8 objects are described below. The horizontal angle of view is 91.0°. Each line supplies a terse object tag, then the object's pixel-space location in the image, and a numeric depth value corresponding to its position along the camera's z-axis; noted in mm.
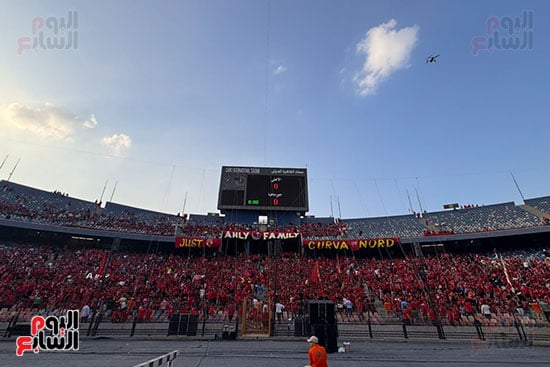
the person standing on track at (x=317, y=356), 6187
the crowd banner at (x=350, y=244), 28553
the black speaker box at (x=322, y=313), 11680
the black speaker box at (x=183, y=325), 15143
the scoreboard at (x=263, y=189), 33312
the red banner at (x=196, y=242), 29438
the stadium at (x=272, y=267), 16453
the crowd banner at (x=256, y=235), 29500
